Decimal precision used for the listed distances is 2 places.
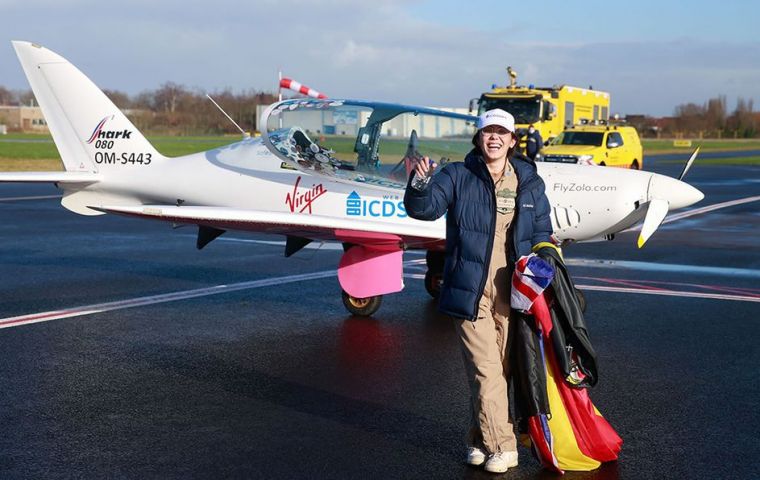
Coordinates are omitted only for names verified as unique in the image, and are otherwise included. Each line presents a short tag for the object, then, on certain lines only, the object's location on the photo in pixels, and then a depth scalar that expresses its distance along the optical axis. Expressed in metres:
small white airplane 8.21
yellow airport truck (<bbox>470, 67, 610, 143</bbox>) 27.72
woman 4.69
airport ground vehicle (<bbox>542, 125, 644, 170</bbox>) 27.09
